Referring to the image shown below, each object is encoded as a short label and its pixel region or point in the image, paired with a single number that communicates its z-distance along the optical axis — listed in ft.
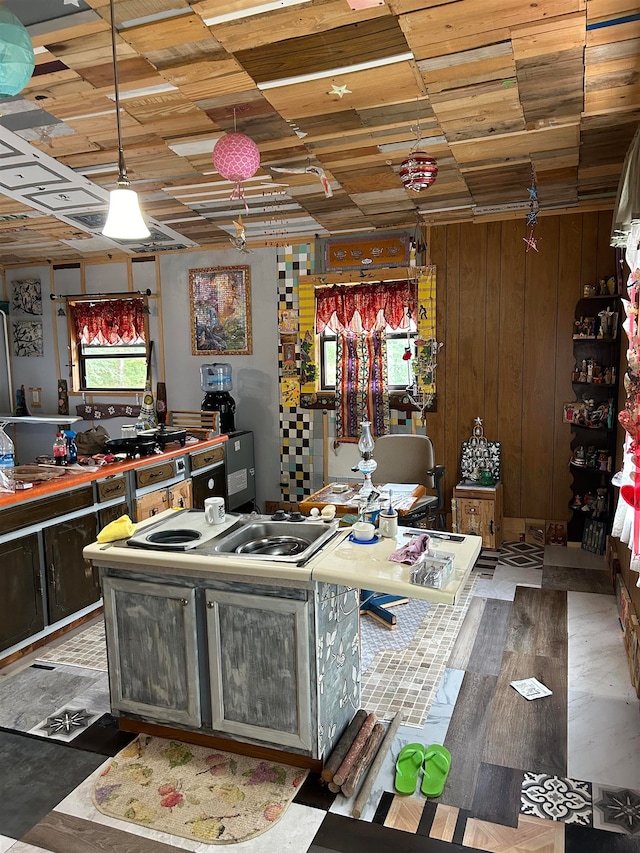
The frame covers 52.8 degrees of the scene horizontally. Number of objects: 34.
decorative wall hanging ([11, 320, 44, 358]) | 24.57
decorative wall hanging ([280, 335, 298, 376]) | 21.30
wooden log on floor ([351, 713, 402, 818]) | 8.36
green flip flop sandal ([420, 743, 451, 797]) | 8.64
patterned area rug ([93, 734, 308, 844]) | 8.20
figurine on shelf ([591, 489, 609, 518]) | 17.65
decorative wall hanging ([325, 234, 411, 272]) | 19.44
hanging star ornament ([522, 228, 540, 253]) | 16.84
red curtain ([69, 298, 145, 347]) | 23.25
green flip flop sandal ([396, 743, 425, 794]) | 8.70
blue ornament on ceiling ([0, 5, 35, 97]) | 7.50
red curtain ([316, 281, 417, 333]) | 19.70
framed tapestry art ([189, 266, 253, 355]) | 21.74
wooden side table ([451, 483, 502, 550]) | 18.26
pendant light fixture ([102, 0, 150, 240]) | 9.48
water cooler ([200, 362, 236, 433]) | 21.52
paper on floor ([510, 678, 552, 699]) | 11.10
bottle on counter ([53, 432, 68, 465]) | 15.11
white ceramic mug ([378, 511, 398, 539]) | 9.80
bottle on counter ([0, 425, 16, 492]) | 12.62
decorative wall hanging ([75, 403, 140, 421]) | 23.31
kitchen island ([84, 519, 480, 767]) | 8.73
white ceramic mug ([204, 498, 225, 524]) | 10.68
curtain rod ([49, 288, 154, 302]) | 22.94
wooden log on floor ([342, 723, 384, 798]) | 8.52
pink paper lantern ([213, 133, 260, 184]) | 12.41
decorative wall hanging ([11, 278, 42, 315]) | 24.38
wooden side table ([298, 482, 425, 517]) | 13.98
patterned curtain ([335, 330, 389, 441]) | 20.13
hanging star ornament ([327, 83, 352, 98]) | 12.21
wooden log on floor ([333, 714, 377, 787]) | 8.58
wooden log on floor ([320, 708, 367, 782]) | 8.68
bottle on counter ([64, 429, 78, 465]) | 15.29
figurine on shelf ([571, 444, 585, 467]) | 17.72
